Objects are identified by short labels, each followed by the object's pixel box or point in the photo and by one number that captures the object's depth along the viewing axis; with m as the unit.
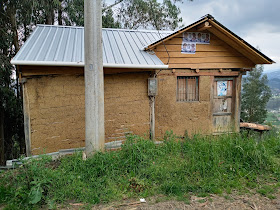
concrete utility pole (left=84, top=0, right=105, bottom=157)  4.44
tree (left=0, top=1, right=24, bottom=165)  9.88
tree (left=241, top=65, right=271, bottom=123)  27.02
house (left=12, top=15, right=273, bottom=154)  5.66
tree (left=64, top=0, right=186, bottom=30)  14.73
